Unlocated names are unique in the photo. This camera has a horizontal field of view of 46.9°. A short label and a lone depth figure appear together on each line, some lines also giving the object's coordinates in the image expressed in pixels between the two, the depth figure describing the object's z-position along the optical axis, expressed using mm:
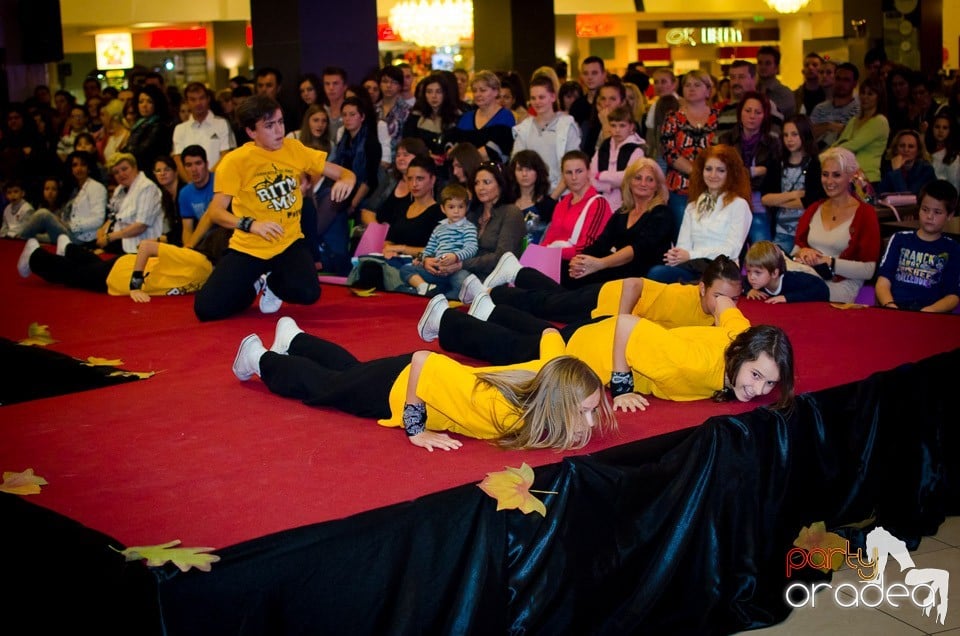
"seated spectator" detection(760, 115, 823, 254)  6289
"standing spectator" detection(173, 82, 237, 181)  8781
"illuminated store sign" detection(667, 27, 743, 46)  21688
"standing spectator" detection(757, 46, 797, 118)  7938
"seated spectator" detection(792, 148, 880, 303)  5406
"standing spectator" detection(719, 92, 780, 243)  6305
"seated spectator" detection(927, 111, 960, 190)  7465
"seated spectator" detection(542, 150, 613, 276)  5965
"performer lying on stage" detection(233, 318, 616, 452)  3189
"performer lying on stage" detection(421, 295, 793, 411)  3486
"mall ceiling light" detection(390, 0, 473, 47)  16062
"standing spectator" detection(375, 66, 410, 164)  8023
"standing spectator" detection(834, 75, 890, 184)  7366
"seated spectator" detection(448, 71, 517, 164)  7246
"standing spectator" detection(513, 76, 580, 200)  7008
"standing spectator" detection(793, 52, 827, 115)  9188
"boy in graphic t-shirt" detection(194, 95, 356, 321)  5445
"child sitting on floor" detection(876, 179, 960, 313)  4992
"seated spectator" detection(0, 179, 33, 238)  9391
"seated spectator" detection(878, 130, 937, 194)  6930
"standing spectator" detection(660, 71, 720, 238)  6488
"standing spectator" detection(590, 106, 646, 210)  6477
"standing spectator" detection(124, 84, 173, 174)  9453
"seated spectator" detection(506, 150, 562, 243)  6371
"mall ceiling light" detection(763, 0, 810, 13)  17172
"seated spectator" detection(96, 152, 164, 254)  7633
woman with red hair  5484
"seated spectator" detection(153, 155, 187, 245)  7648
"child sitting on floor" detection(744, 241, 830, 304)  5008
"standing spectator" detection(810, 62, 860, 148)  8039
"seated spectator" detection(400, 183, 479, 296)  6074
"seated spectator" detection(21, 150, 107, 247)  8500
